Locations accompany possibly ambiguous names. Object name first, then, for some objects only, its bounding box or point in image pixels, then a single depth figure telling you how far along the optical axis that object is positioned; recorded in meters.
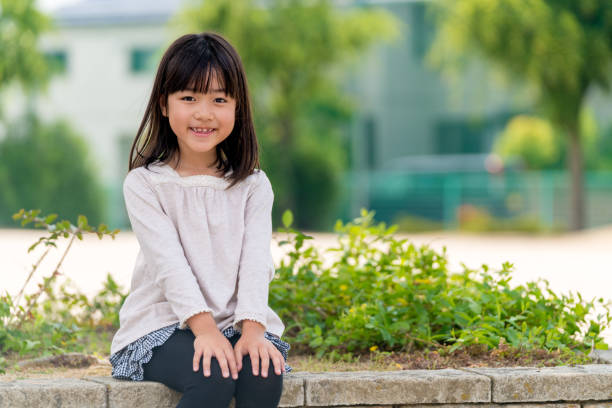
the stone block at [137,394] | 4.63
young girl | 4.48
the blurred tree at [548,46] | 25.58
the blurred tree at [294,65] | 30.03
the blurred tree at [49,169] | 30.36
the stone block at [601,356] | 5.62
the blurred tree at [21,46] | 30.92
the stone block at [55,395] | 4.57
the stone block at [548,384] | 4.96
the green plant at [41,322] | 5.83
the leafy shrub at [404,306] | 5.86
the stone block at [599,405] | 5.10
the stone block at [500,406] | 4.95
